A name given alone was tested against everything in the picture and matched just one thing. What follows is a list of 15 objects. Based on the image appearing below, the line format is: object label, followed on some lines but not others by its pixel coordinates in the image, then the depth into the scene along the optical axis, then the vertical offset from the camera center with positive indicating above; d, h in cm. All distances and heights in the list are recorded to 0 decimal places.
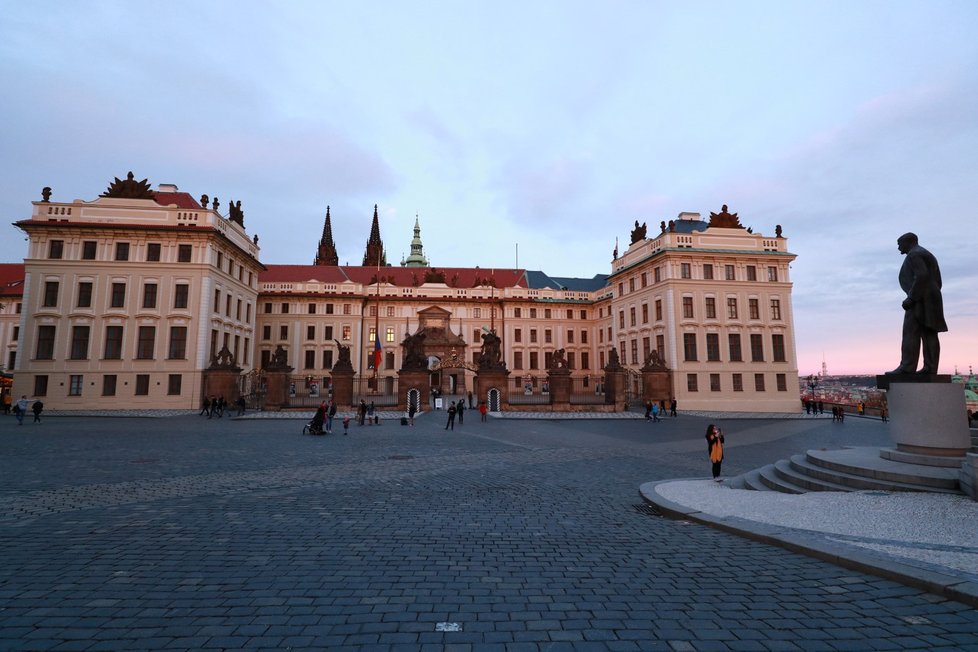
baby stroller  2047 -184
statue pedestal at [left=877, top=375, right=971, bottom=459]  840 -69
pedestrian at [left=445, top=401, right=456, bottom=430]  2350 -175
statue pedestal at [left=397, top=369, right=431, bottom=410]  3319 -22
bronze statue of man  945 +135
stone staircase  780 -167
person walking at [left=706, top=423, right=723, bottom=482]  1023 -143
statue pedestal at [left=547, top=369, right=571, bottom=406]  3447 -39
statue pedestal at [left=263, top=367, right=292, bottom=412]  3312 -55
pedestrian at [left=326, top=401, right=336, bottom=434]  2194 -166
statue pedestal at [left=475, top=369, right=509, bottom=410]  3431 -9
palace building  3456 +612
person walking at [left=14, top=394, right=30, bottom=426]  2375 -139
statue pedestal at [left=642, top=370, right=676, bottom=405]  3606 -34
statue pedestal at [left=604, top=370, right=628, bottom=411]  3481 -55
